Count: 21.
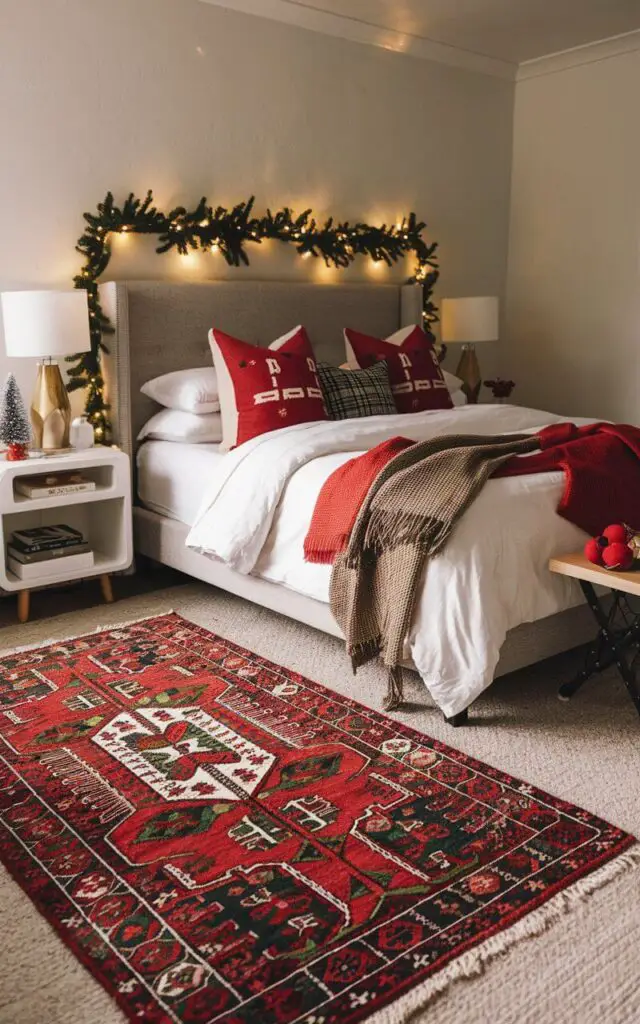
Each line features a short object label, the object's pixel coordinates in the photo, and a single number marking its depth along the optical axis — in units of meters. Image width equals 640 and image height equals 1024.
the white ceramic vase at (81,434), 3.82
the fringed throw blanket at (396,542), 2.63
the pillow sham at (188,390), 3.95
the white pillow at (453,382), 4.95
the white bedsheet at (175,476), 3.72
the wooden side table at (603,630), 2.55
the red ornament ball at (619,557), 2.54
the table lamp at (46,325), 3.49
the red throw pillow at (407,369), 4.36
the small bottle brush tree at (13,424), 3.60
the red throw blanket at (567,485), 2.87
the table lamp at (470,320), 5.16
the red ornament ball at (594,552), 2.63
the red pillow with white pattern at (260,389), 3.77
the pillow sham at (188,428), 3.93
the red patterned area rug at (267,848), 1.71
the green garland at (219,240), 3.99
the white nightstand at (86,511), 3.52
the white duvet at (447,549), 2.59
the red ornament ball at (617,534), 2.60
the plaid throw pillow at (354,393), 4.06
